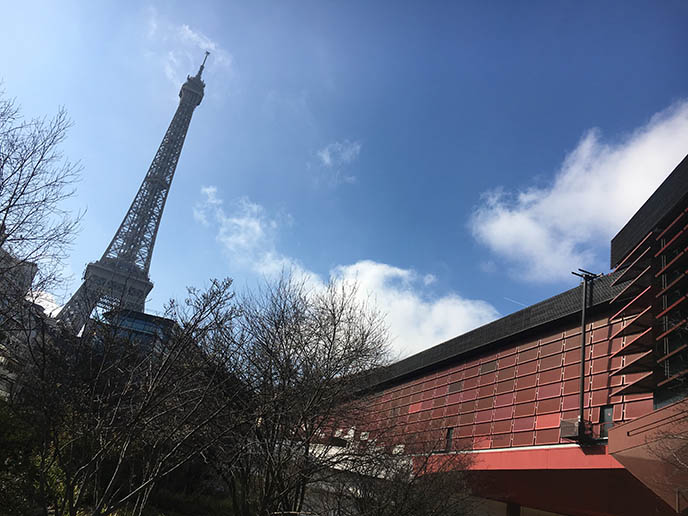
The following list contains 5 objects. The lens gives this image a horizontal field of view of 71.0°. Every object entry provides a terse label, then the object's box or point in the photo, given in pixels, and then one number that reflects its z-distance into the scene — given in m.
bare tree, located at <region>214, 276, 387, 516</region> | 12.20
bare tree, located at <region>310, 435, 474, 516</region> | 13.92
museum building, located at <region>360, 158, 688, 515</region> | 15.28
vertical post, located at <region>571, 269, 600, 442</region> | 18.30
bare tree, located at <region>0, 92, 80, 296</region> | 8.58
